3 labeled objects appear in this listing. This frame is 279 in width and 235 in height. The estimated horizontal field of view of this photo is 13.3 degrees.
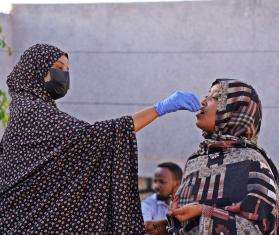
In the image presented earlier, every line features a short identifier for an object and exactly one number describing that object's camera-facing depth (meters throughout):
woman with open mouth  5.82
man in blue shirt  9.69
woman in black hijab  5.88
